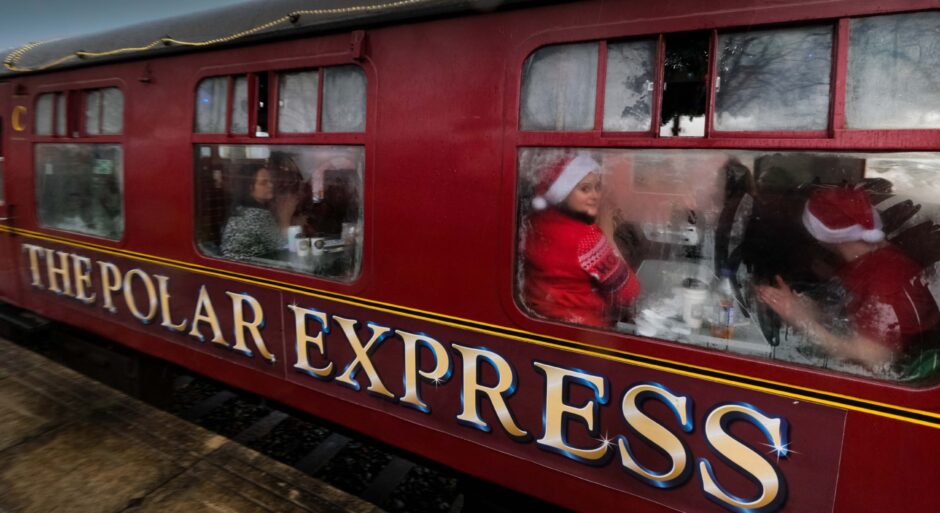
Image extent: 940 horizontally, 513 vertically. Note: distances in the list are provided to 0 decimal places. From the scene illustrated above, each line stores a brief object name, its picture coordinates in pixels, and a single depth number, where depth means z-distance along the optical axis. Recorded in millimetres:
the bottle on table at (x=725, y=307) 1729
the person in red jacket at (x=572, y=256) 1920
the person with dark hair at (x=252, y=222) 2809
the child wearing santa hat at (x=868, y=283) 1479
